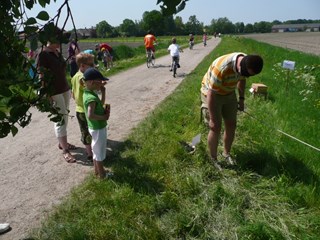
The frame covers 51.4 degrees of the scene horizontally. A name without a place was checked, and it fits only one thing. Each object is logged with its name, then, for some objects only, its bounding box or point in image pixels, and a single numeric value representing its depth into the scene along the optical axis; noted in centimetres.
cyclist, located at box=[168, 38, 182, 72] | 1353
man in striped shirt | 368
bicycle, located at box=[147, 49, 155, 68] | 1741
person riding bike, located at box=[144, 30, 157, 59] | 1659
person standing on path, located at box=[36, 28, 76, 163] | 462
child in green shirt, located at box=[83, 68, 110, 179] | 408
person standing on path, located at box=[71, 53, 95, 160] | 474
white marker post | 724
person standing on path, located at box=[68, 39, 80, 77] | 676
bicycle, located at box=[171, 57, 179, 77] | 1350
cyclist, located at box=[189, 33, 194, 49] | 3375
